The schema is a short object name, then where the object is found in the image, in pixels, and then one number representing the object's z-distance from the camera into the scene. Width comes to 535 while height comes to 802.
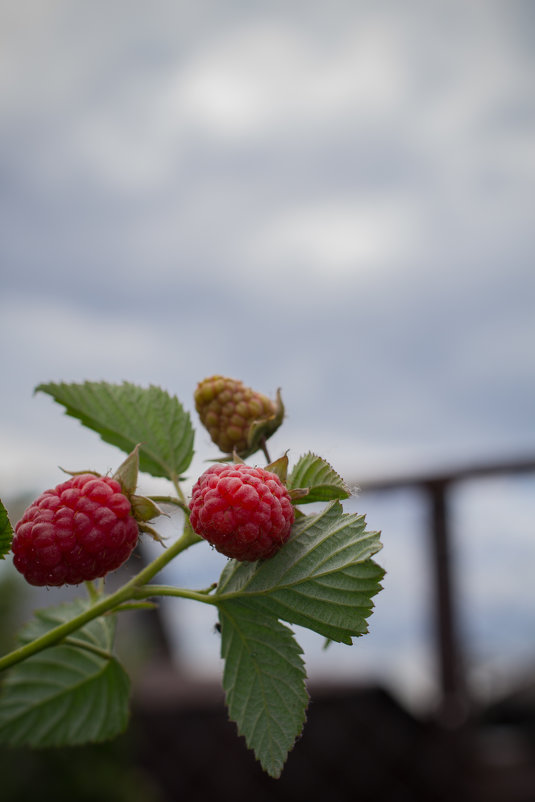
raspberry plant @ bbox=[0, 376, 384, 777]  0.20
